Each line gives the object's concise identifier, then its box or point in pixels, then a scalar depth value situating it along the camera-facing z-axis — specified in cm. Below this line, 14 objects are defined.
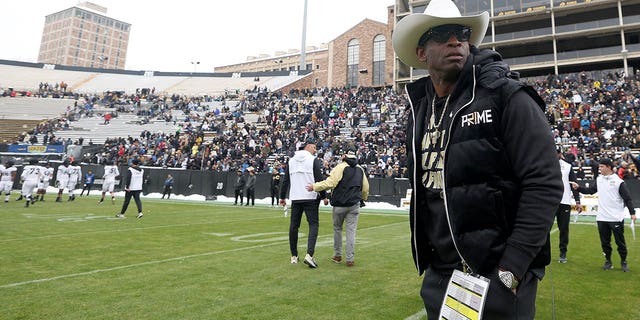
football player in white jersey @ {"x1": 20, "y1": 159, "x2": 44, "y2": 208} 1662
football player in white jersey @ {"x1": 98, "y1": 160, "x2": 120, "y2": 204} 1997
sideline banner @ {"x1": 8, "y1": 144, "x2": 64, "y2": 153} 3203
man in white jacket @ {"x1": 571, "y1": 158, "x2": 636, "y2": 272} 687
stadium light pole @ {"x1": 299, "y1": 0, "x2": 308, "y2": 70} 4928
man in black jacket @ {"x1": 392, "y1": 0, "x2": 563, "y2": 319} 166
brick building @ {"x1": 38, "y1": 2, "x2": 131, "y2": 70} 12612
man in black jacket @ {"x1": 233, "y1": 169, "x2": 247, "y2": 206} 2100
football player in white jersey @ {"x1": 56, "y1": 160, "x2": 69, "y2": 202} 1988
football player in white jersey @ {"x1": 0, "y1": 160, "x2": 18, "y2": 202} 1728
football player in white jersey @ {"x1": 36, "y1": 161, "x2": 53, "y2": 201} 1836
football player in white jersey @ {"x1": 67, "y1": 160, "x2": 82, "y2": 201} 1991
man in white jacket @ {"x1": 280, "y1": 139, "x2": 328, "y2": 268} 687
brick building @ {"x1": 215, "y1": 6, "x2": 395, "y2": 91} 5666
